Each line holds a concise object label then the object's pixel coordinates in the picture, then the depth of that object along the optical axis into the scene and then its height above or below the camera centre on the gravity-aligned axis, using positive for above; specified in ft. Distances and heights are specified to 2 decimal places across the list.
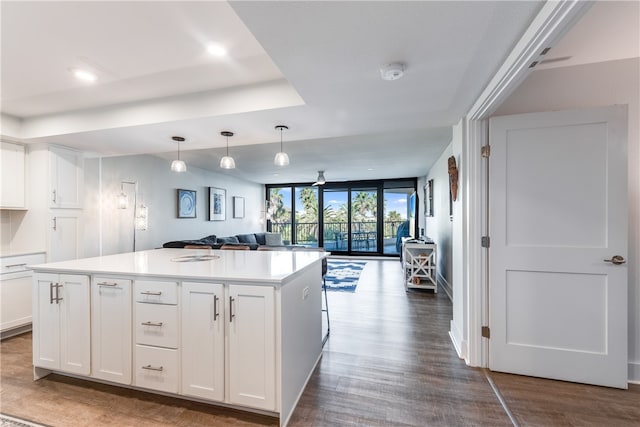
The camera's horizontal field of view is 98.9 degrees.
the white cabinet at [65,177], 10.93 +1.56
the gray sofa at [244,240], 14.76 -2.00
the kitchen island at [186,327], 5.57 -2.56
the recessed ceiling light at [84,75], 7.07 +3.69
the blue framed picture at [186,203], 18.10 +0.77
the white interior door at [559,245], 6.57 -0.78
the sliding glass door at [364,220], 28.12 -0.60
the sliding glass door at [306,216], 30.17 -0.19
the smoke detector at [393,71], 5.52 +2.96
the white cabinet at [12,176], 10.30 +1.51
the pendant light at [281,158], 9.09 +1.88
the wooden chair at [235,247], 12.16 -1.48
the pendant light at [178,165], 10.09 +1.83
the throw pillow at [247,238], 23.49 -2.10
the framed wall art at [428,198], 20.57 +1.27
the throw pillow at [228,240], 20.13 -1.92
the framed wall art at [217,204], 21.31 +0.87
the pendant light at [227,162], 9.57 +1.85
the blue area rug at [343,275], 16.24 -4.31
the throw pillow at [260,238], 26.51 -2.35
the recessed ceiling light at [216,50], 6.03 +3.71
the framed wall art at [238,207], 24.90 +0.70
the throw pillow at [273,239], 27.75 -2.49
